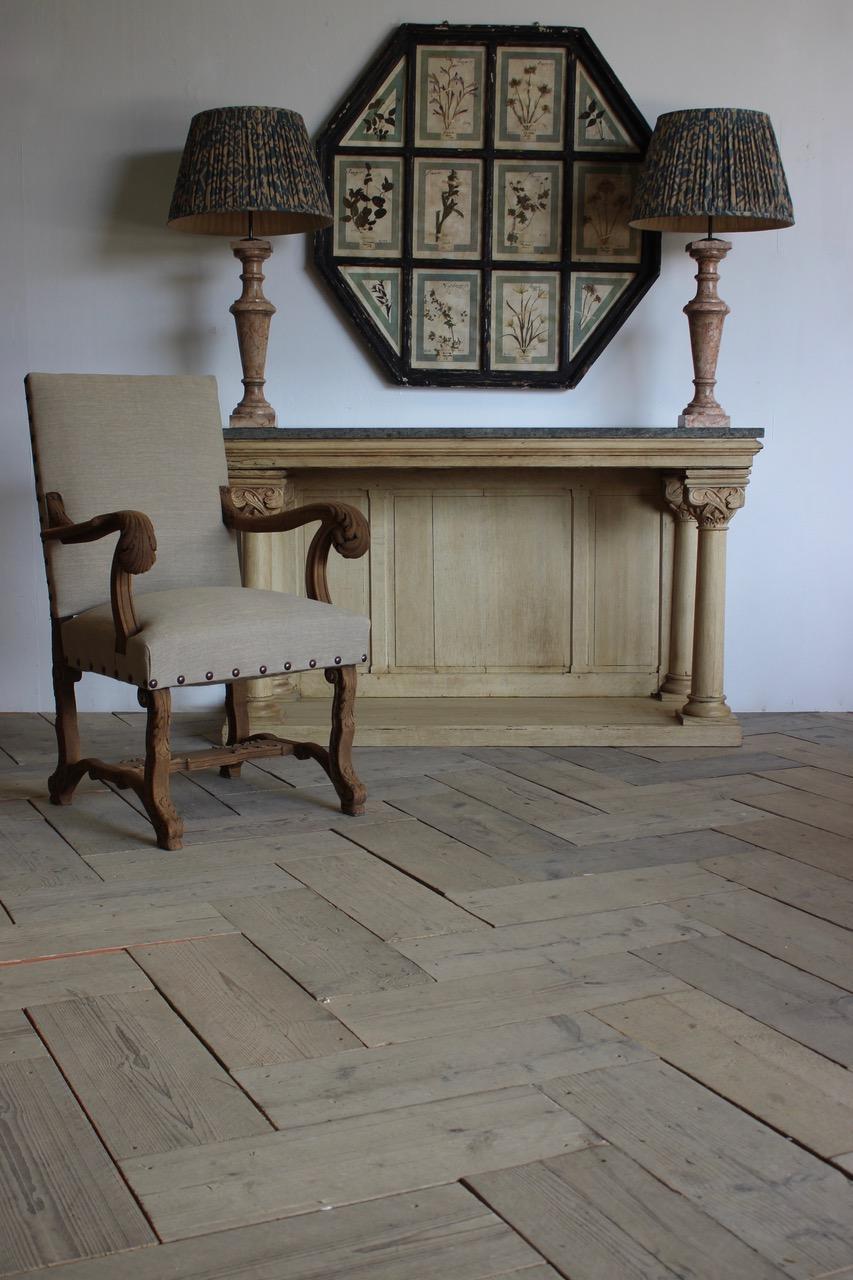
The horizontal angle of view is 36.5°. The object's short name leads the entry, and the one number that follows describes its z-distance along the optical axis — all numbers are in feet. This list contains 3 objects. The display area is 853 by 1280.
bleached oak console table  12.72
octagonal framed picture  12.34
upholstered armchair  8.73
